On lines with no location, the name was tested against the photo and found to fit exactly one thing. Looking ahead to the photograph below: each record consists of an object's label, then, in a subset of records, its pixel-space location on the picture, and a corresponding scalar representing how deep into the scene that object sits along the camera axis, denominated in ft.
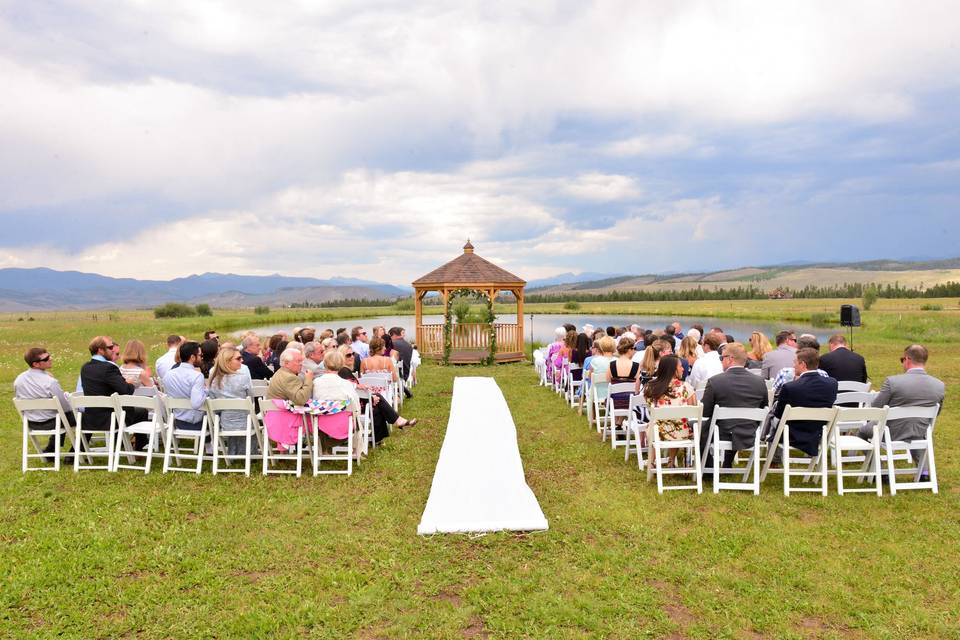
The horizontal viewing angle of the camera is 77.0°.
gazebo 61.11
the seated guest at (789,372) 22.78
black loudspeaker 42.84
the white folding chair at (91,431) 20.71
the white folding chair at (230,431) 20.47
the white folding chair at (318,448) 20.97
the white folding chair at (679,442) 18.76
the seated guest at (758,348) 26.23
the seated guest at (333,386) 21.68
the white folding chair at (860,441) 17.94
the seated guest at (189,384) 20.66
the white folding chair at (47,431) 20.76
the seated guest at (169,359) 23.45
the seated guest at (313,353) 27.77
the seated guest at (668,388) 20.40
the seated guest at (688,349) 26.75
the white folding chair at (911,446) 18.04
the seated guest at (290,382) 20.95
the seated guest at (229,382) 21.49
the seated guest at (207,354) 23.56
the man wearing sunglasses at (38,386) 21.31
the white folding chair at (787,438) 18.12
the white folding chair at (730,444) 18.48
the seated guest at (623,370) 26.17
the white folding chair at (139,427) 20.80
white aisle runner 16.05
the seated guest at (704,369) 24.47
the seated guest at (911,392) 18.50
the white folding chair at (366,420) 23.91
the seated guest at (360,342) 34.95
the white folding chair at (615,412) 24.62
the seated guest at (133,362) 23.18
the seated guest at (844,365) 23.38
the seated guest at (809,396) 18.97
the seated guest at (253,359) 26.60
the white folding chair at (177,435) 20.81
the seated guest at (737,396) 19.21
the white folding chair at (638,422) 21.37
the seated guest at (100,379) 21.49
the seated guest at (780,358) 25.23
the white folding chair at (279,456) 20.66
